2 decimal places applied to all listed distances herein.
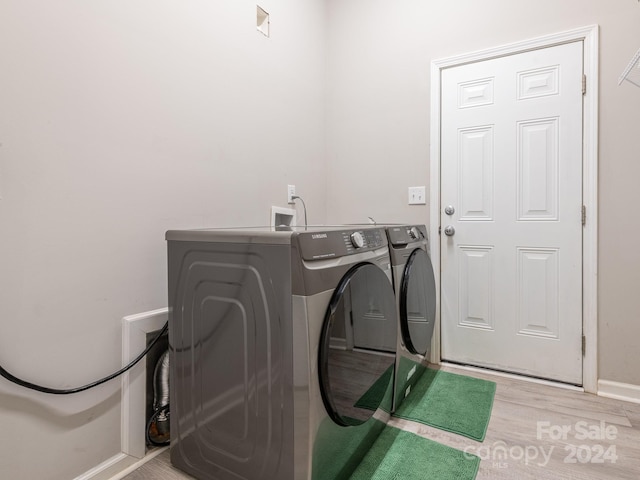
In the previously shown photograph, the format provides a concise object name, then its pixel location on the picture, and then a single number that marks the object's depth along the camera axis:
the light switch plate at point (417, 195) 2.28
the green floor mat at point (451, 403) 1.56
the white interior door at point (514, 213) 1.92
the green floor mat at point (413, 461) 1.25
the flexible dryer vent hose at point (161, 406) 1.40
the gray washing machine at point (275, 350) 1.00
